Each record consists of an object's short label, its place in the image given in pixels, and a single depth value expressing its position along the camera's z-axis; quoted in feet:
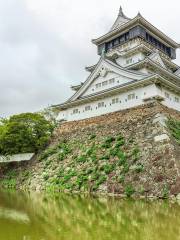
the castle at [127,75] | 82.64
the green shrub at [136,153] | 63.79
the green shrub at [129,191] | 56.39
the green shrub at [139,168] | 59.98
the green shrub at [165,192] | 52.16
